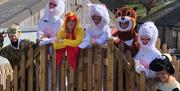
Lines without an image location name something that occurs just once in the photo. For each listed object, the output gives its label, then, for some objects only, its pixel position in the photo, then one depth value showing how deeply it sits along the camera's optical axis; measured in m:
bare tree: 61.41
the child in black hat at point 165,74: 6.97
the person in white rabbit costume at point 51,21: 8.62
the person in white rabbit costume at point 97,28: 7.96
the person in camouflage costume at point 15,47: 8.94
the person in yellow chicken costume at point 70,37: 8.11
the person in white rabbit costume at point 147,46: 7.53
